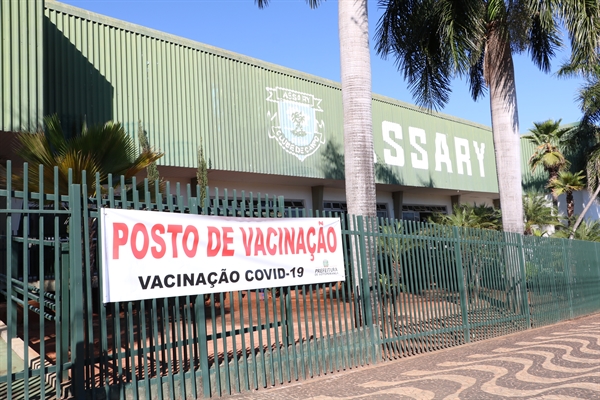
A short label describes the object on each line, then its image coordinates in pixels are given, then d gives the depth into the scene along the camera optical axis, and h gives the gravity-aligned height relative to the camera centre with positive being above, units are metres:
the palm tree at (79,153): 9.76 +2.26
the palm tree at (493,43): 12.52 +5.08
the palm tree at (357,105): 9.73 +2.76
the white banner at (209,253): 5.60 +0.18
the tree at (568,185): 30.55 +3.36
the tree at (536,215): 26.51 +1.59
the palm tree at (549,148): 30.61 +5.52
